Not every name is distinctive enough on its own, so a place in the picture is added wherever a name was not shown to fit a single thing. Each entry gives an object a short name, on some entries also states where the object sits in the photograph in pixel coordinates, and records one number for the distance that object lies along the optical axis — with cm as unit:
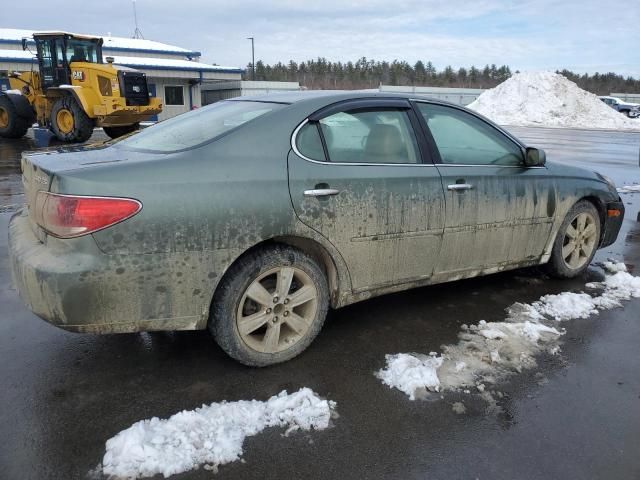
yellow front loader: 1556
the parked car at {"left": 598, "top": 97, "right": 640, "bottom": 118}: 4500
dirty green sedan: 255
